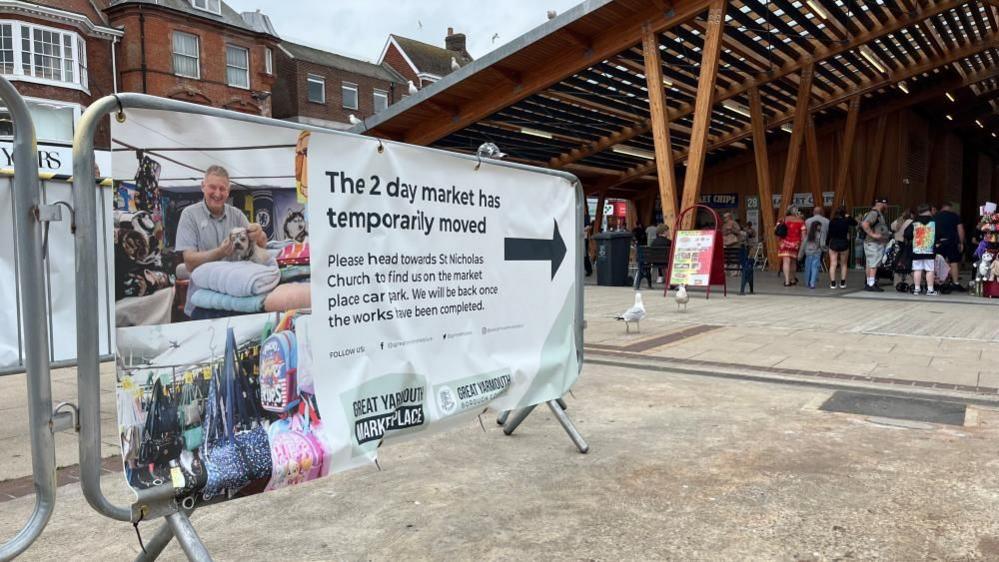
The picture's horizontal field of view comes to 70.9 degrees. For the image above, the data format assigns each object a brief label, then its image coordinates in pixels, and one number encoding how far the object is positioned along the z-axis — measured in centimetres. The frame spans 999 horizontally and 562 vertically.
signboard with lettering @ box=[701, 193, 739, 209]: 2922
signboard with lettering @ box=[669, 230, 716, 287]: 1264
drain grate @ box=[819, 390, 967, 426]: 475
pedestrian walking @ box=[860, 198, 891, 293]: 1416
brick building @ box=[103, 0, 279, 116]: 2717
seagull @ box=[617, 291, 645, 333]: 821
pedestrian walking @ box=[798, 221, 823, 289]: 1466
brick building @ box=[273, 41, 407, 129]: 3481
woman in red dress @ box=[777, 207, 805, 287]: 1497
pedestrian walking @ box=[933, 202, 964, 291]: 1308
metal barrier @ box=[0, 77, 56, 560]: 202
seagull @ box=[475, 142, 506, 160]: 370
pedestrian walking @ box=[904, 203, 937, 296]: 1297
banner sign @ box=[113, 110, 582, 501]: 213
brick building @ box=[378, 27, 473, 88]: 4191
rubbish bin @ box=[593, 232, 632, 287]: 1647
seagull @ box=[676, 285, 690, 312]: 1049
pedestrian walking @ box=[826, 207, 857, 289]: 1412
